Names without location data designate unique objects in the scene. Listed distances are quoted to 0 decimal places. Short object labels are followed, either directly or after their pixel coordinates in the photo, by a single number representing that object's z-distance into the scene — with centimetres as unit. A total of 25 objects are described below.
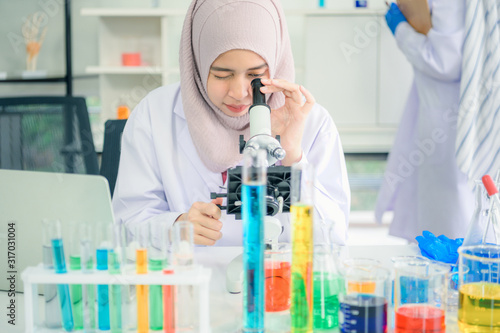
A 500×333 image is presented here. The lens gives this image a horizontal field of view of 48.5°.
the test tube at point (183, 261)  78
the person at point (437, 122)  223
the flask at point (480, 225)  97
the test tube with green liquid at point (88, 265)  78
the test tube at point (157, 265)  77
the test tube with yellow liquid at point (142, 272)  77
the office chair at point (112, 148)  176
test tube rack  76
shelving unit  325
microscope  96
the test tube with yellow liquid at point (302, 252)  77
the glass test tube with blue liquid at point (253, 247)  76
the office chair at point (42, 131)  199
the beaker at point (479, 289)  78
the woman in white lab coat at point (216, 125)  140
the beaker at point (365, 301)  77
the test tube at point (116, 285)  77
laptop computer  92
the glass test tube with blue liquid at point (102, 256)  78
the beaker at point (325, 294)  85
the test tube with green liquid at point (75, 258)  78
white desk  89
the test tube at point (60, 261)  78
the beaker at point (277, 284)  88
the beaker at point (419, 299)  79
